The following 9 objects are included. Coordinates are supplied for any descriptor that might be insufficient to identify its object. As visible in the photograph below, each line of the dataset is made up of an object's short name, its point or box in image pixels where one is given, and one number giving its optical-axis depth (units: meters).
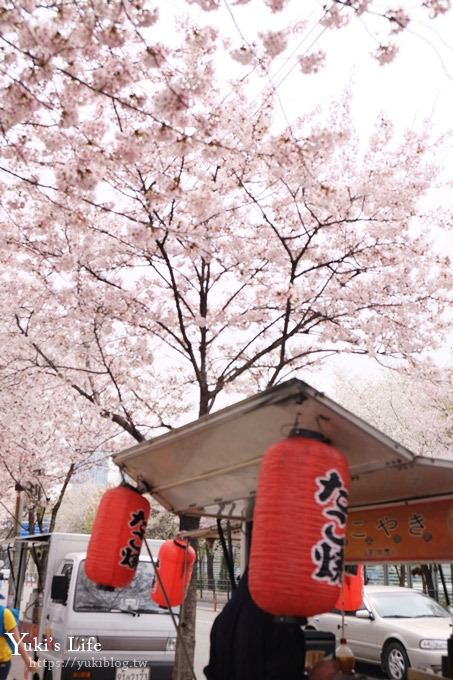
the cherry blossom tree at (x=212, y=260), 9.45
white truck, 7.81
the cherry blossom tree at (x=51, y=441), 18.06
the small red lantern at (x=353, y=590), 7.72
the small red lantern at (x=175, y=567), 7.57
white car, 11.20
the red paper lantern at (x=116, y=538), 5.41
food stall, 3.76
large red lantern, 3.24
